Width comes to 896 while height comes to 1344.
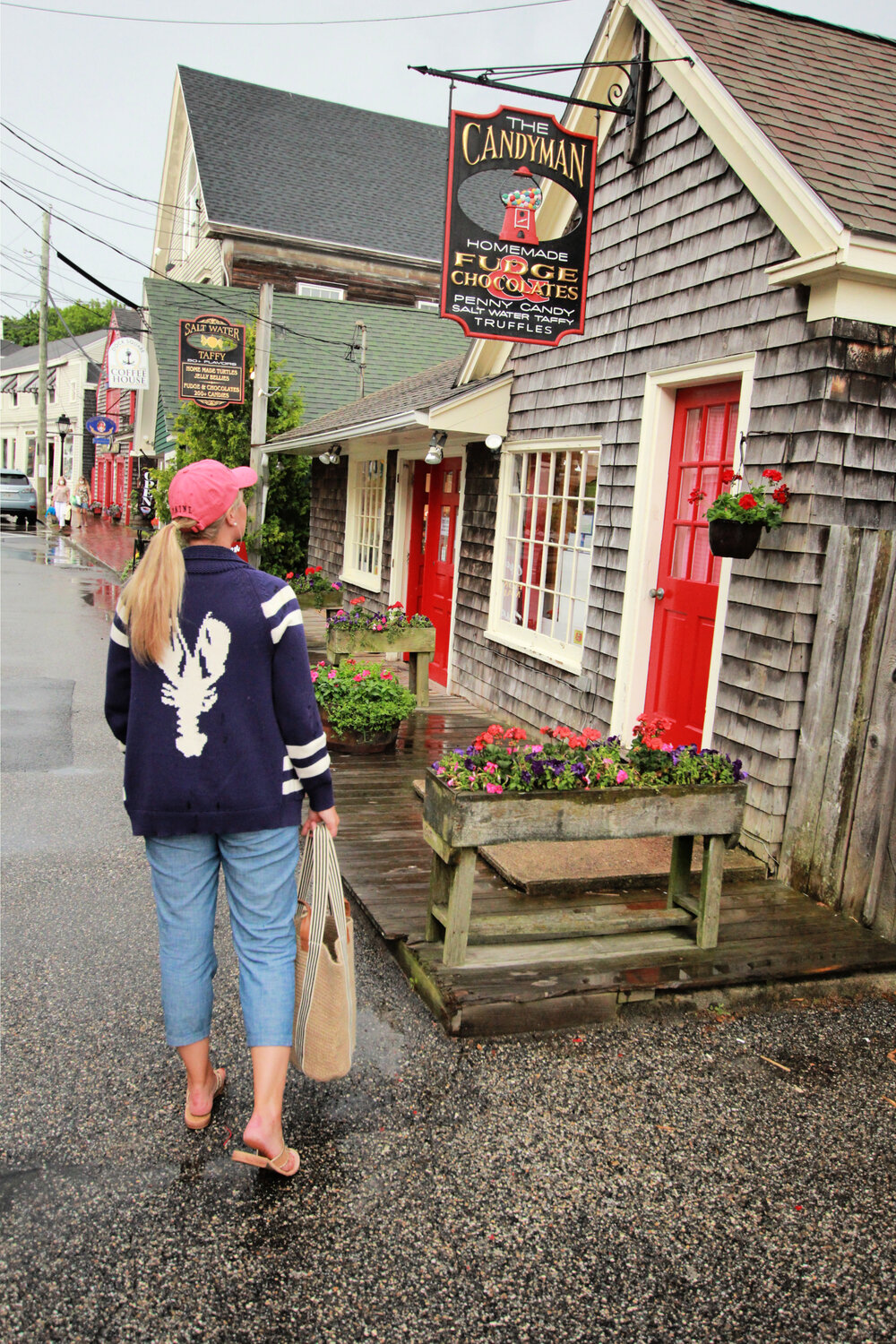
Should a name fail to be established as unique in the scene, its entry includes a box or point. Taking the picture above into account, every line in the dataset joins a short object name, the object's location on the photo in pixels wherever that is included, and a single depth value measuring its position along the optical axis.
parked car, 30.81
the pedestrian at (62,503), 29.72
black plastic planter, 4.61
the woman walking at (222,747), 2.56
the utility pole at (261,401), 14.05
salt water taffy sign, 14.62
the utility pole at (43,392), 31.42
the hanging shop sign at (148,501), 17.91
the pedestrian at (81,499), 39.56
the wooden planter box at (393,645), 8.16
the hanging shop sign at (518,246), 5.90
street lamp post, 34.94
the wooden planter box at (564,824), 3.48
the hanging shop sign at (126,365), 25.05
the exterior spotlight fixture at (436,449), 8.56
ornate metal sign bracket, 5.71
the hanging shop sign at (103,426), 31.19
